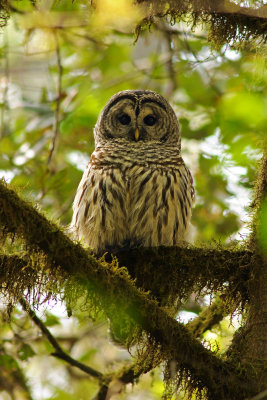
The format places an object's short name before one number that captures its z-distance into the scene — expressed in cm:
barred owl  813
